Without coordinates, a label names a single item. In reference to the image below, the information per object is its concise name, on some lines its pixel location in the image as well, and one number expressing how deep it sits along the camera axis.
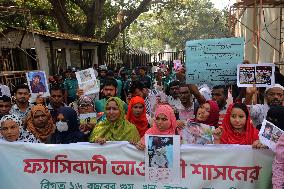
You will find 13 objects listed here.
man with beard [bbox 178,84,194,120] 3.07
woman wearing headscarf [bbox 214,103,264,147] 2.01
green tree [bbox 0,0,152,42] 11.39
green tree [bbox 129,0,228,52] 41.45
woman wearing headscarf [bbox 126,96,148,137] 2.70
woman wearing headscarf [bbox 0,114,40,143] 2.18
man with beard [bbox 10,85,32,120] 3.04
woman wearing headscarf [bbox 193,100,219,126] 2.35
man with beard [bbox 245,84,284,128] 2.63
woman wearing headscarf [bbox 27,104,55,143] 2.41
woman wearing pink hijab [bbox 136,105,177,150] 2.06
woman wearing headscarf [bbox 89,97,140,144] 2.30
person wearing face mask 2.41
